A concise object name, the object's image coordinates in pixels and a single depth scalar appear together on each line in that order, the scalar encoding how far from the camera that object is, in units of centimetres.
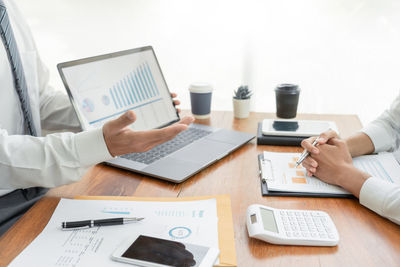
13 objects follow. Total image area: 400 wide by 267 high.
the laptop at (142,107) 105
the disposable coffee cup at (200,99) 145
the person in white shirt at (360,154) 81
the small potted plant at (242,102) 147
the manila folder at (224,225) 66
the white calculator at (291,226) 70
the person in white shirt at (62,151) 87
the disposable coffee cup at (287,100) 139
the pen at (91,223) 74
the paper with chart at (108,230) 66
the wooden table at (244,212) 67
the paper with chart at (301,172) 91
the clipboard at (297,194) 89
